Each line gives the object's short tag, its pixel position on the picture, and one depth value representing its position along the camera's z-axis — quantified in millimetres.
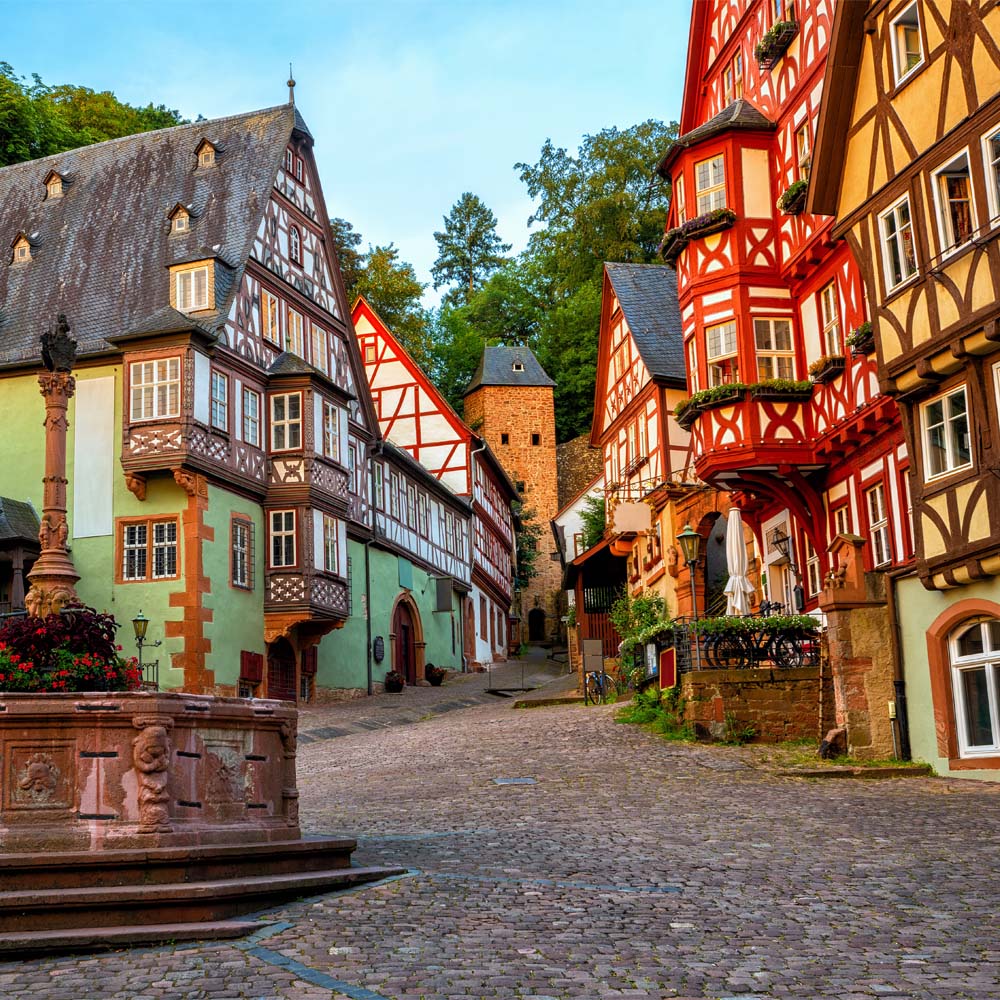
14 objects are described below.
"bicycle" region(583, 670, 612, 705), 29578
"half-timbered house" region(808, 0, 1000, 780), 16719
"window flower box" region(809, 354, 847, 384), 22234
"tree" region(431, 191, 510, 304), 83562
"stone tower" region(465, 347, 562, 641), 70625
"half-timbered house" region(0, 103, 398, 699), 29766
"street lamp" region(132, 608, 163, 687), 27533
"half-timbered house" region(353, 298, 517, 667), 50625
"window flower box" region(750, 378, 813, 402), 23453
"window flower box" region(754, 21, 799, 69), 24953
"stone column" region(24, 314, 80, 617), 11680
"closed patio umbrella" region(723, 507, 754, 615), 24156
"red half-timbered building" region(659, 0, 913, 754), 22031
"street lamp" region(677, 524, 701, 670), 23547
